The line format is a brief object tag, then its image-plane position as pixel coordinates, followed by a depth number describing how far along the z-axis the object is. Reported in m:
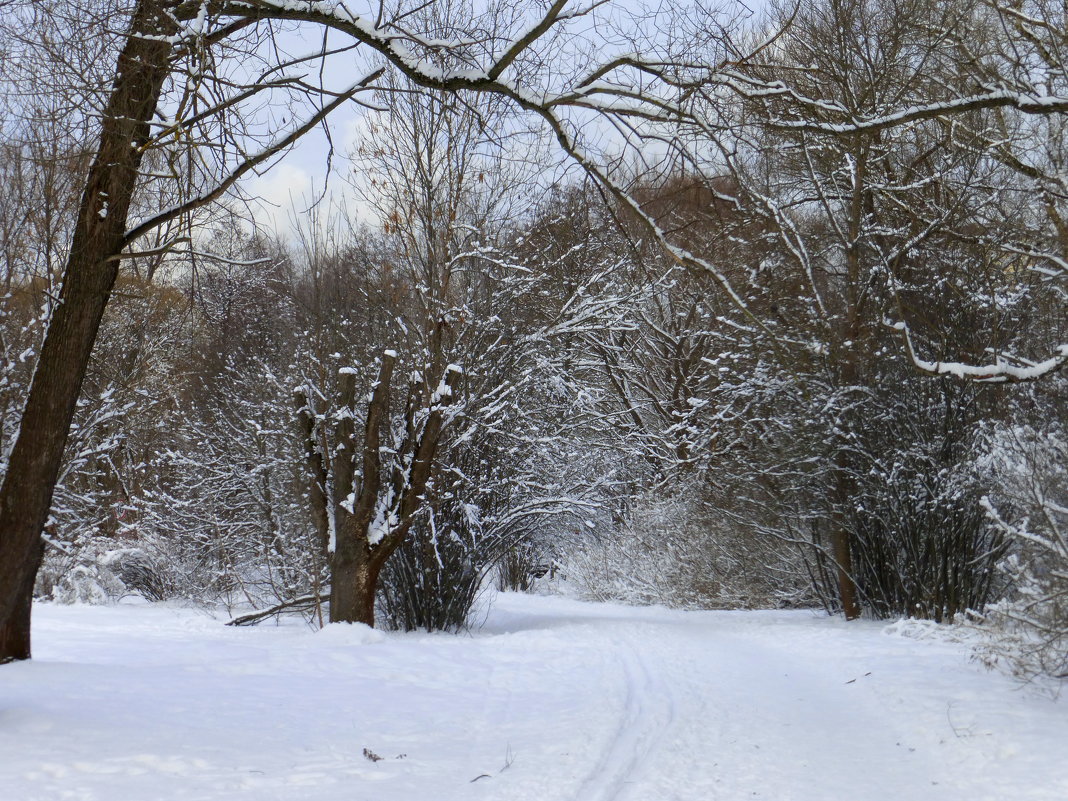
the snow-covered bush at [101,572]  19.02
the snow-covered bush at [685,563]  17.02
